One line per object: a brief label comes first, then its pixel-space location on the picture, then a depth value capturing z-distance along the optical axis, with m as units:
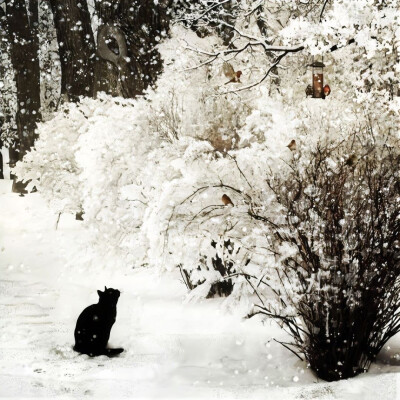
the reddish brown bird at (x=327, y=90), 9.80
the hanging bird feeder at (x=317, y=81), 9.66
